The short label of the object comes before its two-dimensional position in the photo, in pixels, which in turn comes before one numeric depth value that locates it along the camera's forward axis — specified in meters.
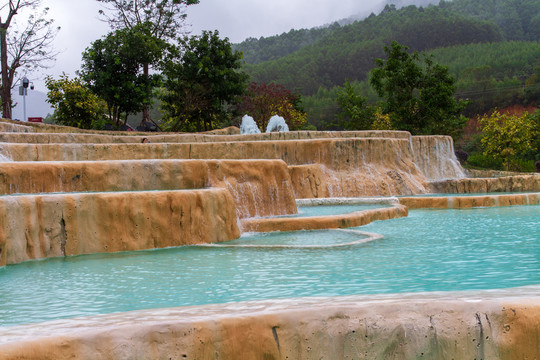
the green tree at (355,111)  36.31
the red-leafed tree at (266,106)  29.80
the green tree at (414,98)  25.47
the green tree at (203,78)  24.83
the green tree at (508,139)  25.77
